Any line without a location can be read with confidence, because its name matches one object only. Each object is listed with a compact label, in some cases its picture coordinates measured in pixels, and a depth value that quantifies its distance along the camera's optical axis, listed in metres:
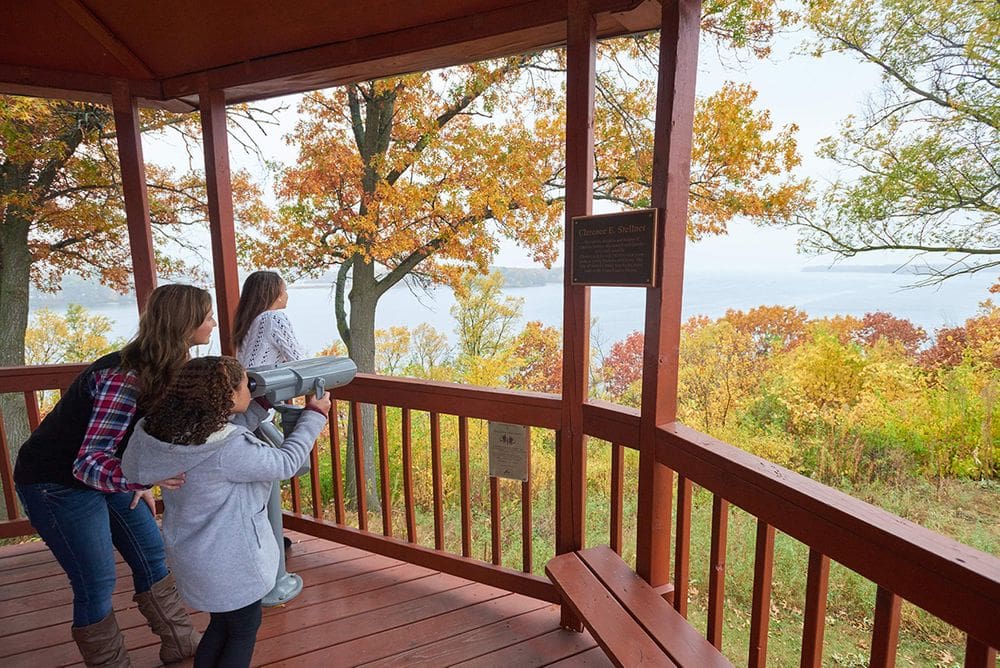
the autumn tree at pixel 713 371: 6.54
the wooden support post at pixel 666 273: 1.56
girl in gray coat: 1.24
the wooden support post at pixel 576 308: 1.76
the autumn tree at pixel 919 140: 4.30
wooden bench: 1.39
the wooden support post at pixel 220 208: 2.53
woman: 1.40
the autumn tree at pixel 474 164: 5.34
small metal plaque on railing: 2.13
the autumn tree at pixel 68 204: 5.70
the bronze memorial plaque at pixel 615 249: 1.61
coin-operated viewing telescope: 1.55
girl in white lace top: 2.02
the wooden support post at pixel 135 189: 2.63
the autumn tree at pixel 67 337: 7.10
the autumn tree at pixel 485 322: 7.76
